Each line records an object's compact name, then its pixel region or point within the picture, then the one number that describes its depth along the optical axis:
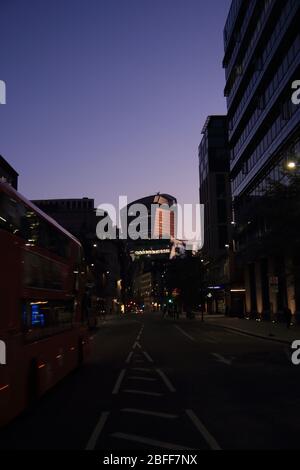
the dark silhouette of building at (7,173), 72.94
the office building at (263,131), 25.65
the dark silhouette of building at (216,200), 94.21
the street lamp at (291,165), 22.65
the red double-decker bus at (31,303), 8.96
